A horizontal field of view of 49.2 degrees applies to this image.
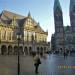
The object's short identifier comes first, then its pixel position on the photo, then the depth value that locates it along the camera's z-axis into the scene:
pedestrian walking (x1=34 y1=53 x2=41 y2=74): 5.63
